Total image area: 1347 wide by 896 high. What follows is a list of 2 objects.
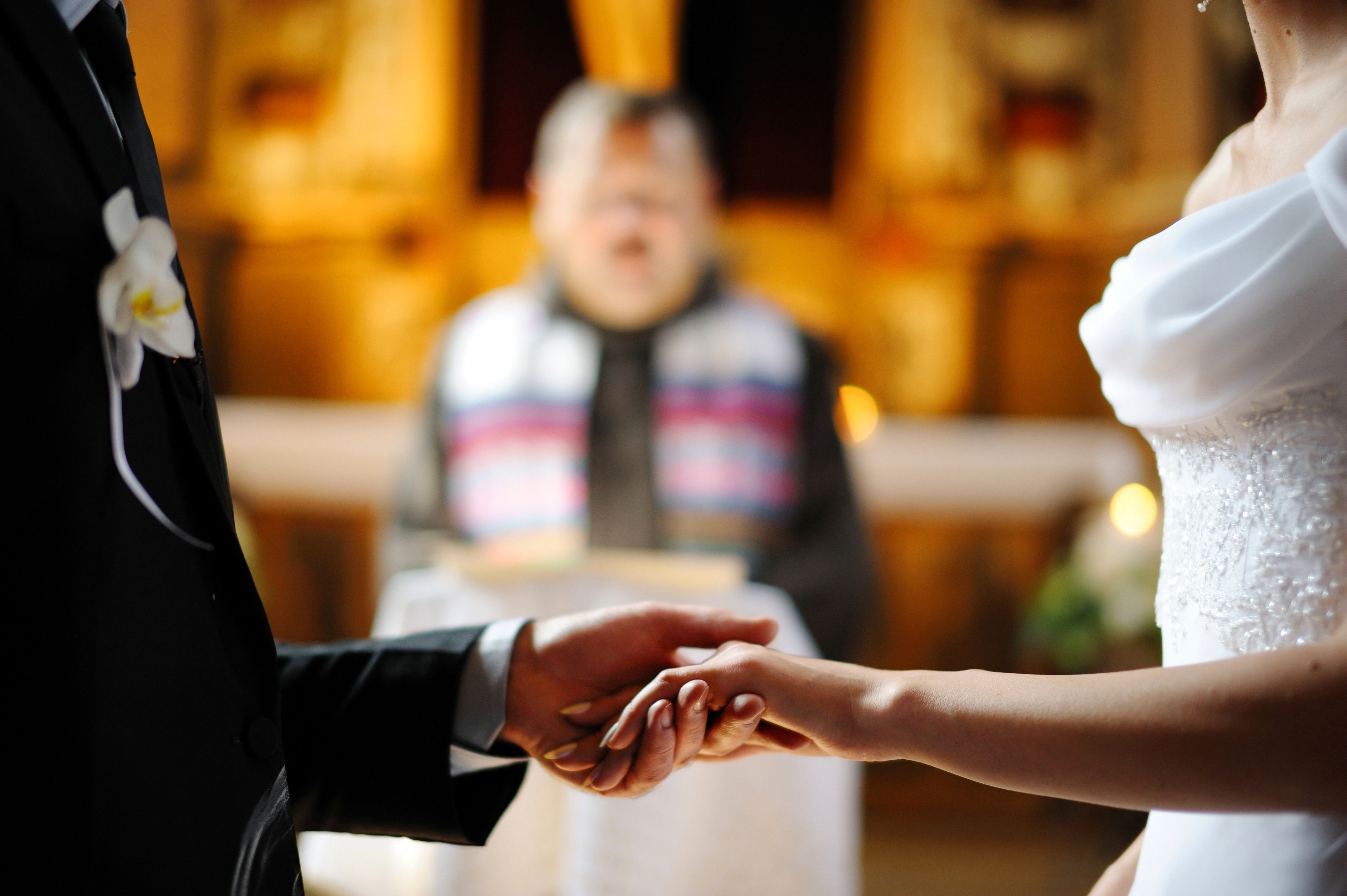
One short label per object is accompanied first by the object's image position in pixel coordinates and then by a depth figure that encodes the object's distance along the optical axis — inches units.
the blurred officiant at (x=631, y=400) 90.4
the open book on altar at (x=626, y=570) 68.5
